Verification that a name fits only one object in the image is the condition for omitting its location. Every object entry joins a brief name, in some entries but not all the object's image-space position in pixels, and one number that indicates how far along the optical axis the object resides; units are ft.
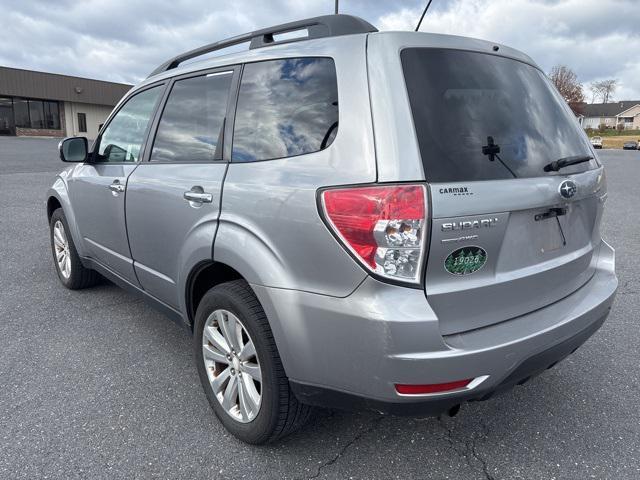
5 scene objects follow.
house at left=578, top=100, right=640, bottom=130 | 306.35
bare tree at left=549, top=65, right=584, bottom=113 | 235.34
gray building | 120.37
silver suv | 5.71
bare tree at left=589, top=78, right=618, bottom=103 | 305.53
